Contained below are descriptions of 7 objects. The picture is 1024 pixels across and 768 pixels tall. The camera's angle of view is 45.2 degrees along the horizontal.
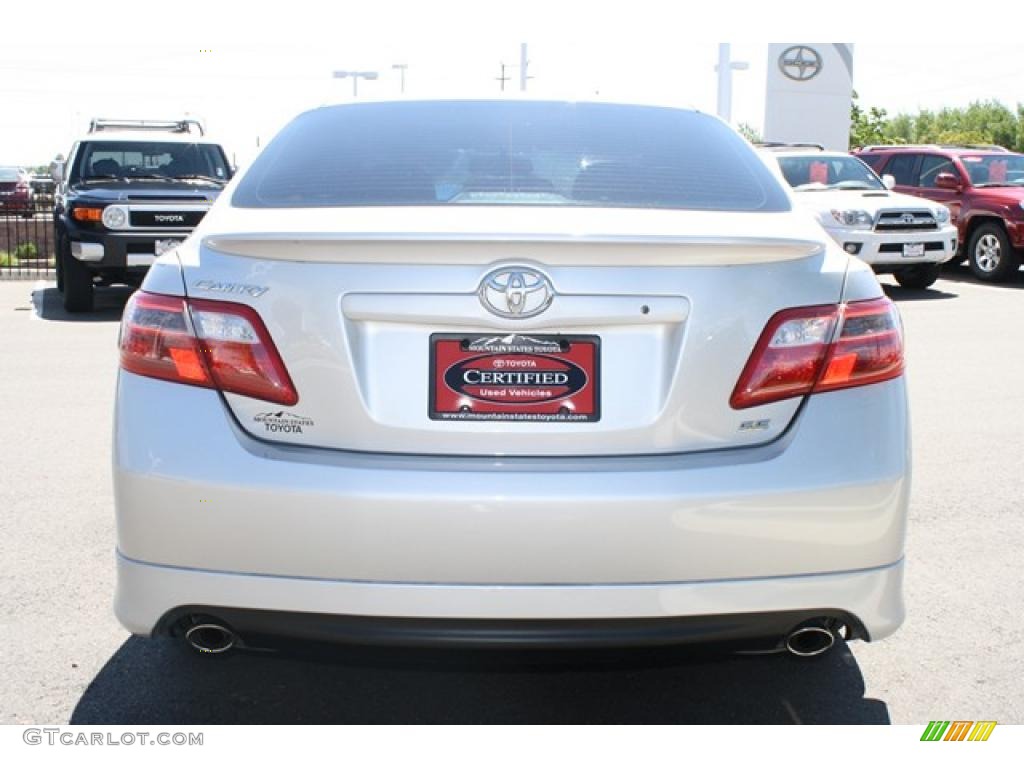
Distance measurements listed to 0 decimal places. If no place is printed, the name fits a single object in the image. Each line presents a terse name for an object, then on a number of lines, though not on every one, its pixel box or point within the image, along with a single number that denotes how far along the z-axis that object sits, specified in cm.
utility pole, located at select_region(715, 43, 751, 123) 3866
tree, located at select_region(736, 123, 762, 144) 6628
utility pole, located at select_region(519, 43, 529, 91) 3938
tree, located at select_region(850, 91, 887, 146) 7406
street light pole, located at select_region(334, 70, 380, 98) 4689
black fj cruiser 1262
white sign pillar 4178
